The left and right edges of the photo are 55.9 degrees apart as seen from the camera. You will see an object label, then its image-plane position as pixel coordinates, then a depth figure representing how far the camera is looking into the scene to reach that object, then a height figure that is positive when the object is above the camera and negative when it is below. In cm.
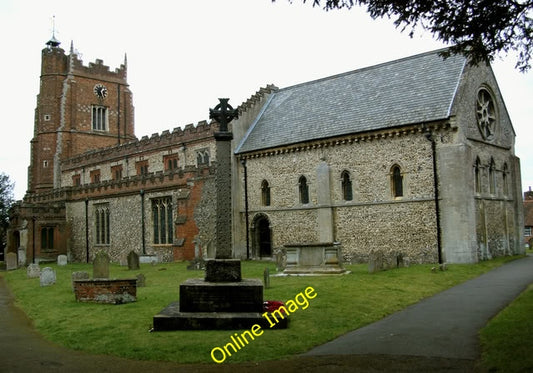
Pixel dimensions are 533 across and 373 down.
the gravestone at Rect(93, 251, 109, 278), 1608 -109
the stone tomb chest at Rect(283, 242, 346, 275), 1847 -127
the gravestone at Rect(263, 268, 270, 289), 1509 -162
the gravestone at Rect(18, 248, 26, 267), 3628 -170
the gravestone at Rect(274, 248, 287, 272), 2047 -143
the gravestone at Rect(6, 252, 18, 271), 3383 -185
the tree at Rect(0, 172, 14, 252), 5009 +315
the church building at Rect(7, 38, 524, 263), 2202 +234
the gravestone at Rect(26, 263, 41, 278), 2447 -185
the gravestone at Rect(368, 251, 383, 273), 1822 -141
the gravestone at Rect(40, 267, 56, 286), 1953 -174
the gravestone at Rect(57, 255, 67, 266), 3289 -187
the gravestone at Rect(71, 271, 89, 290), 1666 -146
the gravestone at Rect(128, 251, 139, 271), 2535 -156
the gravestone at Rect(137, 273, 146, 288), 1731 -176
